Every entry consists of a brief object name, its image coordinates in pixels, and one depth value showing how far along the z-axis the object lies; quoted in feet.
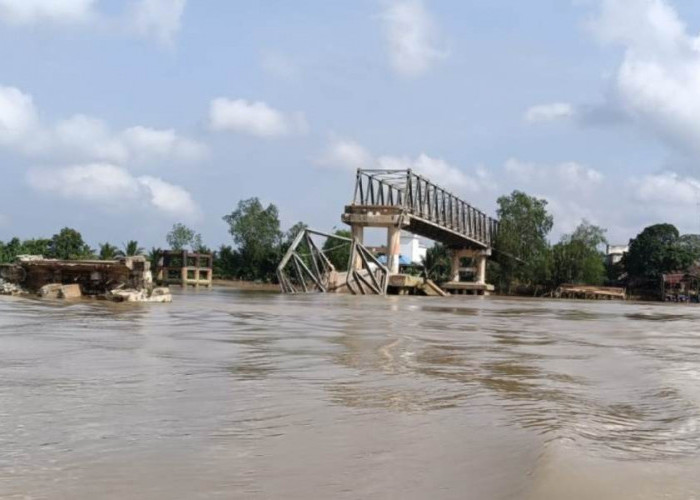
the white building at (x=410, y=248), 467.52
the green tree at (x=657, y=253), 301.43
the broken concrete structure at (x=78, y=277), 95.45
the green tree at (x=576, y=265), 308.19
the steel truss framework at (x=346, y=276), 190.08
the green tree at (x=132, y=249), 295.28
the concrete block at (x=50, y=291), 96.35
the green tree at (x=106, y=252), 272.72
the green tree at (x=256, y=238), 355.56
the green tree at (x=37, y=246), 248.73
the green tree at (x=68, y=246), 251.39
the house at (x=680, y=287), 265.75
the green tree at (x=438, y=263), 352.08
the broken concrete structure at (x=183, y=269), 281.33
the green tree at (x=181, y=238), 364.46
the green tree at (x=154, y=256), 299.38
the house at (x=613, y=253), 435.94
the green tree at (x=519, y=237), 330.13
